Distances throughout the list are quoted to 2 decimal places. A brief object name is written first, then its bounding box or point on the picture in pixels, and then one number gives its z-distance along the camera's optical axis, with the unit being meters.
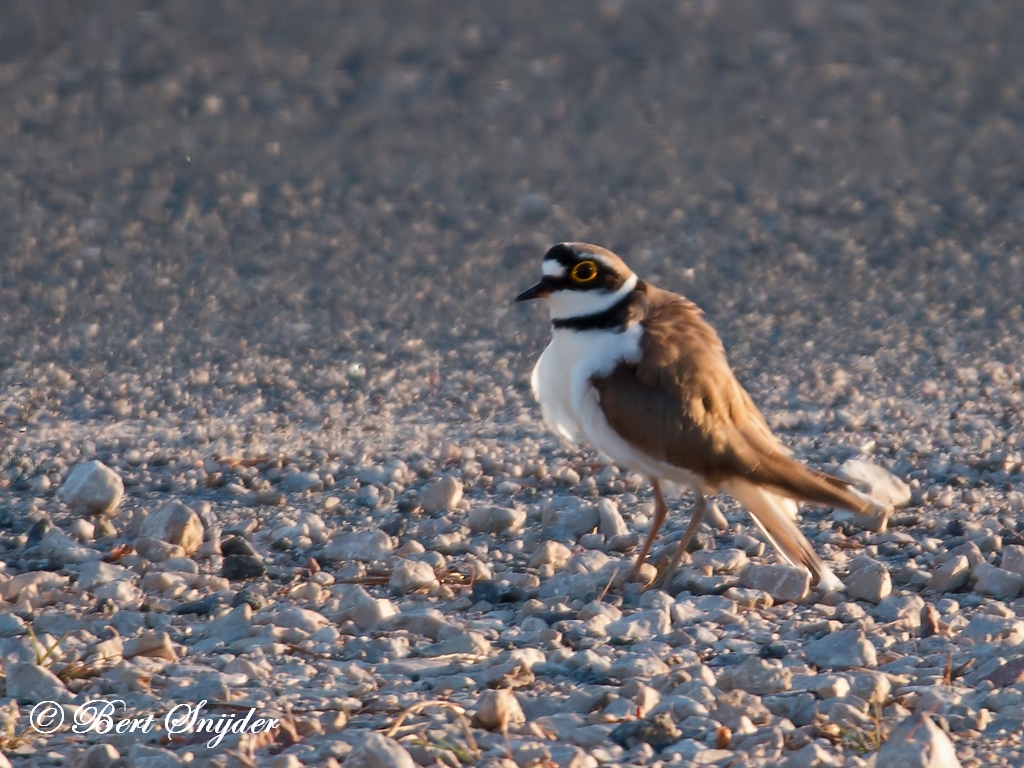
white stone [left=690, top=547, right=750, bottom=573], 8.24
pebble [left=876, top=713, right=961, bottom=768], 5.29
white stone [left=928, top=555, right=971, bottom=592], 7.79
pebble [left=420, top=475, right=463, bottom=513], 9.17
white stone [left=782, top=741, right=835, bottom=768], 5.54
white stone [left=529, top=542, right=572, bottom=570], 8.20
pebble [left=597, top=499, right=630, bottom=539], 8.86
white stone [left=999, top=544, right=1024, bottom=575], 7.96
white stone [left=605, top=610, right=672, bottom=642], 7.10
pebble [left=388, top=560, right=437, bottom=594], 7.84
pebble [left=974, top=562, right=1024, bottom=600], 7.70
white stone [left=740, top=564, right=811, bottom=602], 7.76
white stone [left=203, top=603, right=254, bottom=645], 7.08
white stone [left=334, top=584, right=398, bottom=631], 7.25
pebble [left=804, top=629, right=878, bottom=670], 6.73
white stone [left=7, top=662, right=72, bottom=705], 6.16
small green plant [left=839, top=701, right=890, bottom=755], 5.78
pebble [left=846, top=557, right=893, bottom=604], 7.61
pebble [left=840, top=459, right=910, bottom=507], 9.21
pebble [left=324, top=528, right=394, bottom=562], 8.39
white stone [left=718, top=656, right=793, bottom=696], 6.42
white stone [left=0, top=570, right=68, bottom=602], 7.55
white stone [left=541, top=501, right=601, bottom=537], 8.90
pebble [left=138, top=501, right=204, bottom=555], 8.34
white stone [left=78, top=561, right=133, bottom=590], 7.70
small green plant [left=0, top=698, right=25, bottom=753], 5.71
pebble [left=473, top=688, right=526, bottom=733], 5.91
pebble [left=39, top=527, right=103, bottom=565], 8.16
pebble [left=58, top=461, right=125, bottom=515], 8.91
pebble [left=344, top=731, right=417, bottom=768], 5.40
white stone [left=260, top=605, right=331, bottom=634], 7.17
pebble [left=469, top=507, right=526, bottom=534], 8.82
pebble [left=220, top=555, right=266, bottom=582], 8.02
